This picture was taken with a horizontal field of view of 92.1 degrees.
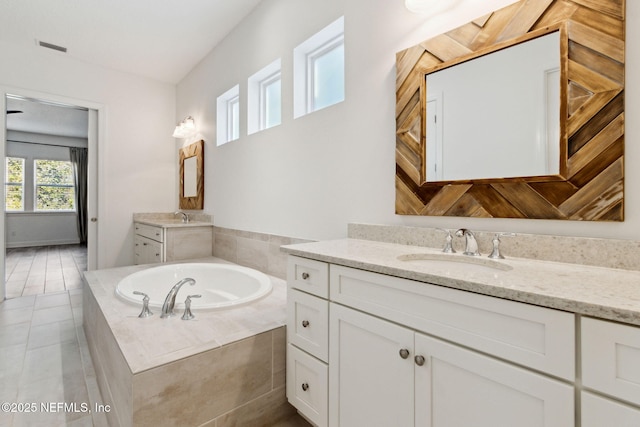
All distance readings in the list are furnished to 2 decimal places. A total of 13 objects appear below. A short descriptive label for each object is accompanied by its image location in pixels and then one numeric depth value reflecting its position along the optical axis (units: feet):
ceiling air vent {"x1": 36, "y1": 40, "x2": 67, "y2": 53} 10.21
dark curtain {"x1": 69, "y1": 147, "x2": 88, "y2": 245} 23.61
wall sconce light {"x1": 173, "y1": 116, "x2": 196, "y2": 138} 11.80
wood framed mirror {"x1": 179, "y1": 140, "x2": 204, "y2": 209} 11.62
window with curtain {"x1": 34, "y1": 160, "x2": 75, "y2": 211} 22.76
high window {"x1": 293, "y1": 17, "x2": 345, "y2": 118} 6.90
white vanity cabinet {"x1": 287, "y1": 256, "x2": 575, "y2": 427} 2.28
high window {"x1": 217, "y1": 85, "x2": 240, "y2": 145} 10.63
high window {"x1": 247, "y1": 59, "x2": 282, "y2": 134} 8.87
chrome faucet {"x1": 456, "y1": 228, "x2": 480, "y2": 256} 3.98
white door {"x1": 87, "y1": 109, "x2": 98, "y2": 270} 11.93
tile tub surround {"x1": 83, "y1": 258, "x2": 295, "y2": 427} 3.82
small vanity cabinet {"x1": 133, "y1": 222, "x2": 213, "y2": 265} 9.97
